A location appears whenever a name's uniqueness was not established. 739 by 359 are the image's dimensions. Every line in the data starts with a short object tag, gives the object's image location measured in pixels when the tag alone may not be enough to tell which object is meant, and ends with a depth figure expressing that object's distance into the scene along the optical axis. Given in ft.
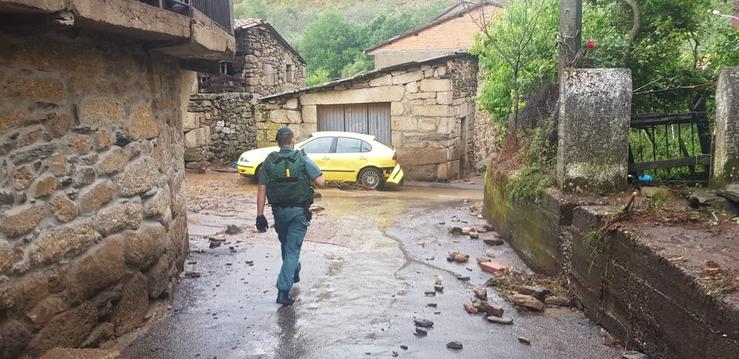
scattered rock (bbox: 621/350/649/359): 12.40
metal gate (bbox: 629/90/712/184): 18.97
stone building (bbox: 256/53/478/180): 50.98
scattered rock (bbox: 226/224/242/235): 27.29
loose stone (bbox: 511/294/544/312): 16.52
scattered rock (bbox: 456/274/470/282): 19.98
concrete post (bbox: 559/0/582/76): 22.40
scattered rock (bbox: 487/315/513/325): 15.52
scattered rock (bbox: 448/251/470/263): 22.47
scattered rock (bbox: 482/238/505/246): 25.12
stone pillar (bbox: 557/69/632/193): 17.54
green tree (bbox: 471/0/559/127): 28.25
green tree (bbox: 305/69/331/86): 89.87
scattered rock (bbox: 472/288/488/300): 17.62
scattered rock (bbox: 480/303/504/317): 15.92
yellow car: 46.03
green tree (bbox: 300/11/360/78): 105.40
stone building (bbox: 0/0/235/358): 10.64
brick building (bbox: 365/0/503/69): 78.74
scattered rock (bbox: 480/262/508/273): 20.40
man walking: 17.52
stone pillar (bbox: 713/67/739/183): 16.72
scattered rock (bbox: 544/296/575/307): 16.81
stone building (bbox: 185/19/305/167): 59.31
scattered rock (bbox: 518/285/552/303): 17.29
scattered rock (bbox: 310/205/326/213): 34.11
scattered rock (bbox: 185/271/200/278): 19.49
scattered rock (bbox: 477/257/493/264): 22.17
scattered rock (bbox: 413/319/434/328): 15.19
